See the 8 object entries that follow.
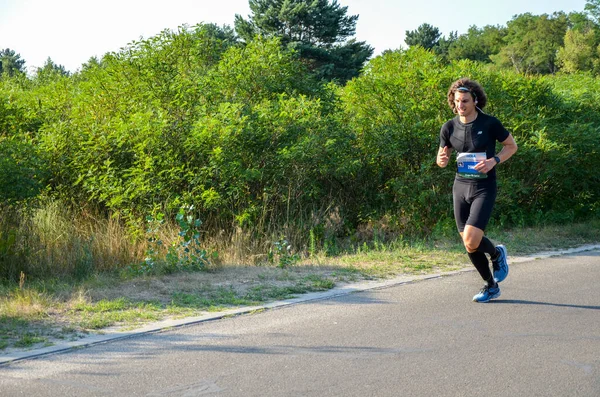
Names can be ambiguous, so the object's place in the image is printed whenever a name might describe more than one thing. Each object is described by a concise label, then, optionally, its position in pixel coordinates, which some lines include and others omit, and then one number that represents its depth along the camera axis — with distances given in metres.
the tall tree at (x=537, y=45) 78.25
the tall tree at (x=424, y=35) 87.45
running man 7.18
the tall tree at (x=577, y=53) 63.47
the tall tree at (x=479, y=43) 88.38
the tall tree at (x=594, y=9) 88.94
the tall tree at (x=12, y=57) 93.73
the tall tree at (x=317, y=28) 50.94
